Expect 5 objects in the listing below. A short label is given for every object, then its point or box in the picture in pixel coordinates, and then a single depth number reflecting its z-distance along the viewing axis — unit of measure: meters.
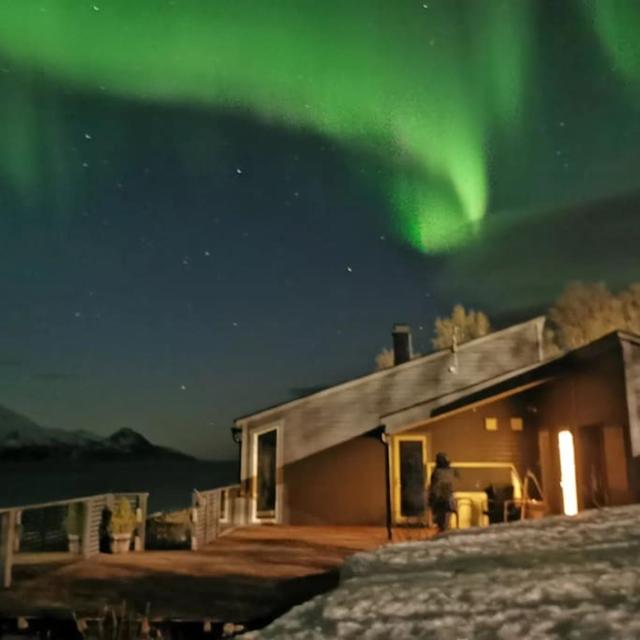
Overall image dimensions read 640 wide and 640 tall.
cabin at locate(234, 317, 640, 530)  14.49
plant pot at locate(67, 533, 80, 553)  13.45
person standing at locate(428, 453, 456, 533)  13.40
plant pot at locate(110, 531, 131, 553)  13.62
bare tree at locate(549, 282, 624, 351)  44.50
